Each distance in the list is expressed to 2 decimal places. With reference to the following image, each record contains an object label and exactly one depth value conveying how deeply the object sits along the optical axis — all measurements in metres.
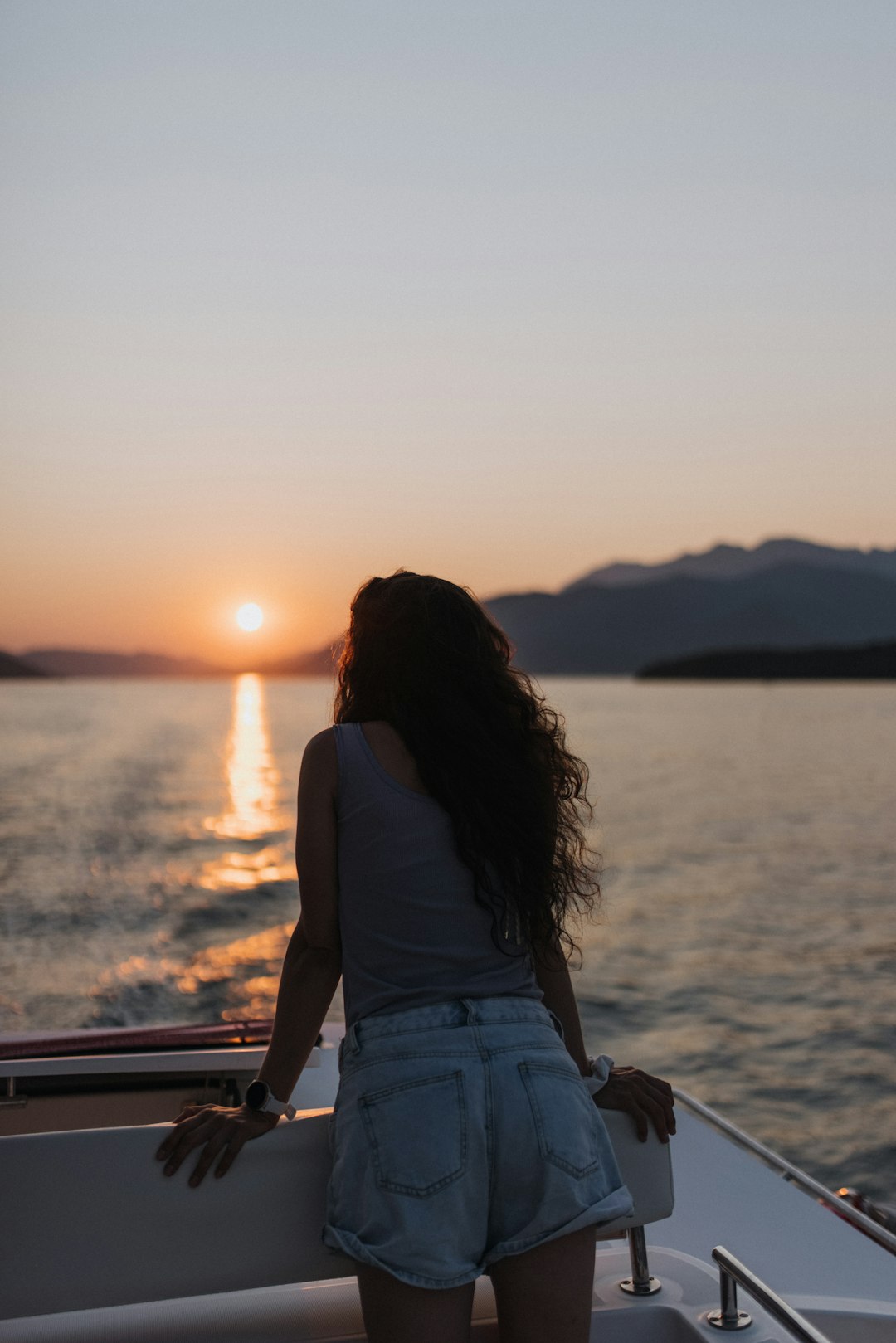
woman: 1.66
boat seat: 1.75
